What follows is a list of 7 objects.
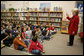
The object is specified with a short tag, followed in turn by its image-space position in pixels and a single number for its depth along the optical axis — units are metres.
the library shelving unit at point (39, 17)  4.98
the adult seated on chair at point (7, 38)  2.91
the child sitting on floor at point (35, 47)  2.19
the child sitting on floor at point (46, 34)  3.64
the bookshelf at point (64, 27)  4.75
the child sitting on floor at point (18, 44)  2.45
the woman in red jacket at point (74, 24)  2.47
